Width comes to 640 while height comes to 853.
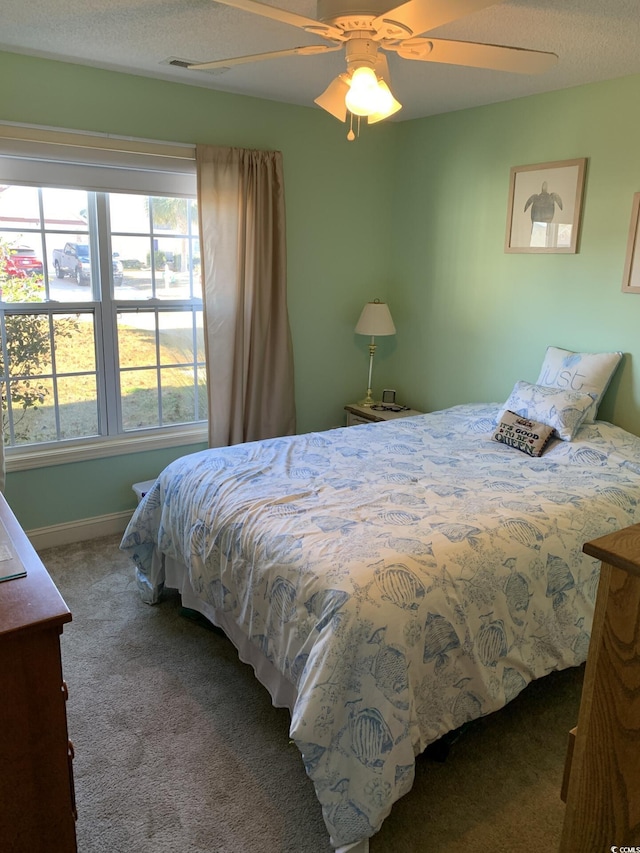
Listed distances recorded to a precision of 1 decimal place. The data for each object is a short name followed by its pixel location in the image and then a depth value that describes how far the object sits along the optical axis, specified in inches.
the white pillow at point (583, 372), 123.3
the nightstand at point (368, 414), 161.9
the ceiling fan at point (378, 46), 66.7
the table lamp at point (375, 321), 162.6
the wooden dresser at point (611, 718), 33.1
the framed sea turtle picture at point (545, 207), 130.3
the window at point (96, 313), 128.0
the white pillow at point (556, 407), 117.9
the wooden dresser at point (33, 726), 49.4
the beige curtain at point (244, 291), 141.0
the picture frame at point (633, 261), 120.4
